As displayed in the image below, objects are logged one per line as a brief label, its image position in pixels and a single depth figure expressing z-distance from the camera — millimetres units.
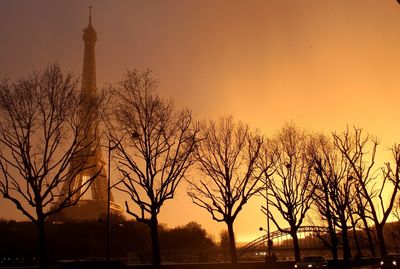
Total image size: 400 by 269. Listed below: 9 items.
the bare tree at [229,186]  41312
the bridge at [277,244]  146250
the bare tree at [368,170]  44250
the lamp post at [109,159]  32781
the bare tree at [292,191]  45688
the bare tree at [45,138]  28578
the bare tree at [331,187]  46991
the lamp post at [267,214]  47488
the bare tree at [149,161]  32656
